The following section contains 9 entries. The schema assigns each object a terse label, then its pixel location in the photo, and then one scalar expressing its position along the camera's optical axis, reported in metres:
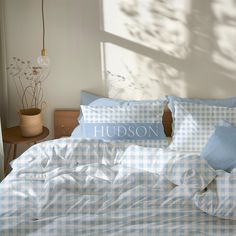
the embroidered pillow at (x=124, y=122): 2.86
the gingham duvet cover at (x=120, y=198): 1.89
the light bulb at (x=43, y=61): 3.25
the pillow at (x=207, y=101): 3.04
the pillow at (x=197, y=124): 2.82
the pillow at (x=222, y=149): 2.42
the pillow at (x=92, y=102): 3.03
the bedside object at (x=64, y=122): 3.31
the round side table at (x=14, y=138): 3.07
